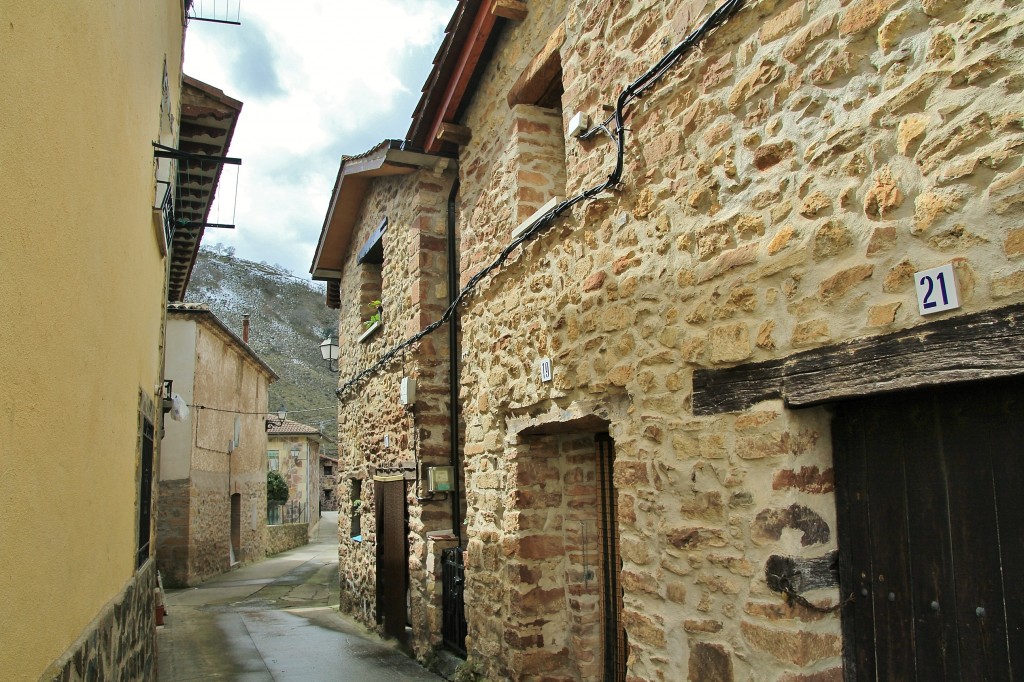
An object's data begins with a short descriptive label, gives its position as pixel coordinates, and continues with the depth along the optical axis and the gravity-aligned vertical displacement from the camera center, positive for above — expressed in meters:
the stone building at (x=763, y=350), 2.29 +0.35
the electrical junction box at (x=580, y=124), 4.37 +1.85
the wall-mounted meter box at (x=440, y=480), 6.93 -0.34
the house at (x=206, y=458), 14.94 -0.19
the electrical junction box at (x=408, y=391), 7.24 +0.53
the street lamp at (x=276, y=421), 25.62 +0.94
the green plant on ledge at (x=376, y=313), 9.09 +1.63
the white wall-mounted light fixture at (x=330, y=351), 11.80 +1.51
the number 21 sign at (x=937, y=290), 2.27 +0.44
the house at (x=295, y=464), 29.73 -0.64
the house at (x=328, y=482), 37.38 -2.02
